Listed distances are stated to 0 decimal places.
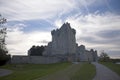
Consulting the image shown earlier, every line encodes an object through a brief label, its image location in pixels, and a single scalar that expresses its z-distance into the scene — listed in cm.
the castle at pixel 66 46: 6155
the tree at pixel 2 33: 1636
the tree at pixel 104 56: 5786
